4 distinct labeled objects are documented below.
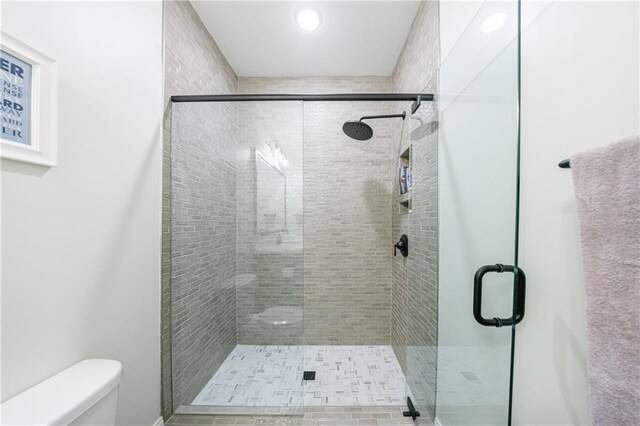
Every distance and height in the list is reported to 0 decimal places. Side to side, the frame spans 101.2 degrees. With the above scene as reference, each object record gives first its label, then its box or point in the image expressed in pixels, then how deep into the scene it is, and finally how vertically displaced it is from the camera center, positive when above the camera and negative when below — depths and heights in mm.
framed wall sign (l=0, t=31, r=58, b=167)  784 +333
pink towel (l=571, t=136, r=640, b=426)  503 -123
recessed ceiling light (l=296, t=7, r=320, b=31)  1934 +1458
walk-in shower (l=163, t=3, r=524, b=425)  929 -216
